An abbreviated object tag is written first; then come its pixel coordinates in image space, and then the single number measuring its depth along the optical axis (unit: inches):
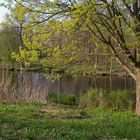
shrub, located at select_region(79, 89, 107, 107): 657.8
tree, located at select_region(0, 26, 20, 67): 2033.8
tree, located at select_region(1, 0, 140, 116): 437.4
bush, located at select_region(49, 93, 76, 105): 807.8
